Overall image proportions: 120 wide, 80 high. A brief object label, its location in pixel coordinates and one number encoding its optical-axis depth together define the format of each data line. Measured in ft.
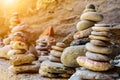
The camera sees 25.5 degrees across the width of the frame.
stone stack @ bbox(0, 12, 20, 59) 9.62
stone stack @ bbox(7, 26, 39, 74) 7.52
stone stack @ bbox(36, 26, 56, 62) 9.26
